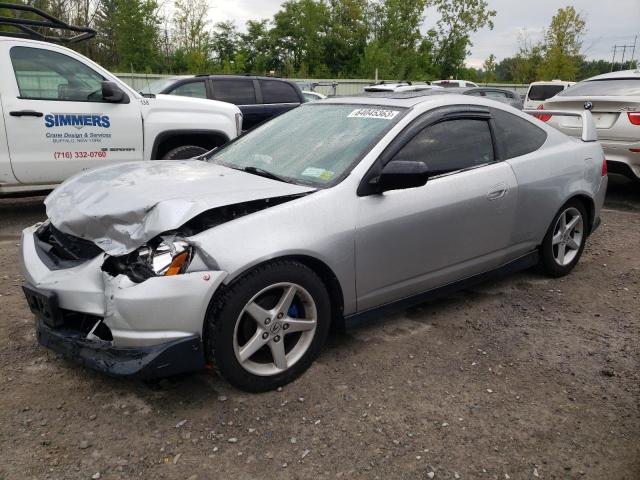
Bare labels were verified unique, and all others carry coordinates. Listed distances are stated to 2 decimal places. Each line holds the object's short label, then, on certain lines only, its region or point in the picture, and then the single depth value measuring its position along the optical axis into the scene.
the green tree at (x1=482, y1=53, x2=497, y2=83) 36.12
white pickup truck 5.44
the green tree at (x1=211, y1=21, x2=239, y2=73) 40.67
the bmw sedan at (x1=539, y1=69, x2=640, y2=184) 6.80
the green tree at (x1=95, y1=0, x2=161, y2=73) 23.80
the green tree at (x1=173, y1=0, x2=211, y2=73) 25.78
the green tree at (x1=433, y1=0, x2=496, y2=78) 38.94
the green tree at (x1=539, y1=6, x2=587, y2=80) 35.75
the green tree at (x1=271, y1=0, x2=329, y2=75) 40.84
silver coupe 2.49
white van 15.26
